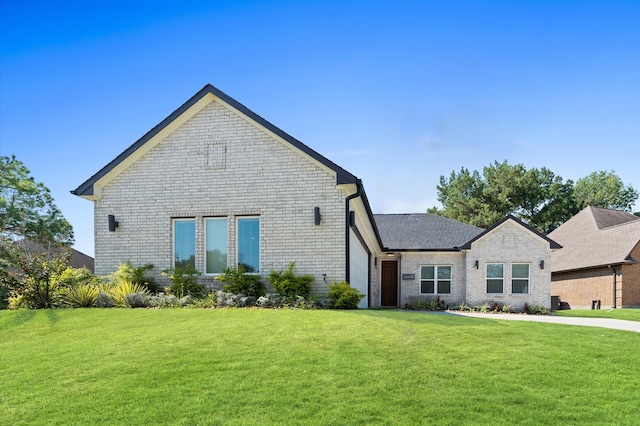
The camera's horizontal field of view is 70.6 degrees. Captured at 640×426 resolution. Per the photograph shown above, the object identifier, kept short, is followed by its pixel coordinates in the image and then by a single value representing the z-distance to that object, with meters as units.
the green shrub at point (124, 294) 12.17
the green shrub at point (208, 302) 12.19
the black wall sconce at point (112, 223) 14.38
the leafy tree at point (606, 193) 54.22
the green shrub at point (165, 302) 12.30
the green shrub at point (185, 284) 13.33
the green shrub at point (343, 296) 12.43
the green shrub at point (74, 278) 12.76
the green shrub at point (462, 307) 21.36
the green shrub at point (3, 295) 15.10
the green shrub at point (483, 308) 21.08
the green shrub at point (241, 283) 13.02
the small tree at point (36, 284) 12.18
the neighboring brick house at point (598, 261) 26.39
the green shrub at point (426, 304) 21.97
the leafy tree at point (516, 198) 47.00
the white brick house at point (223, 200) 13.39
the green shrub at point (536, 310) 21.06
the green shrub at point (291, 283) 12.68
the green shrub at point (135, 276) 13.59
